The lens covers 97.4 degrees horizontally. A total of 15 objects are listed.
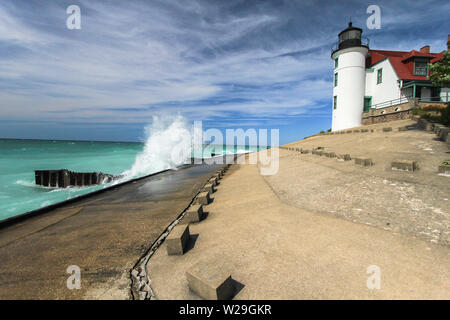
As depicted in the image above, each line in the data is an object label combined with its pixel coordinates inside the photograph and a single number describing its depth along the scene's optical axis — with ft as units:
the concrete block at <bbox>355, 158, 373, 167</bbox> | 21.16
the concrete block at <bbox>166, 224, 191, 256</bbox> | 10.87
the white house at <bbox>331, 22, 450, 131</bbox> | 67.56
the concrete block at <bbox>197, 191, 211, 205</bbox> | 19.79
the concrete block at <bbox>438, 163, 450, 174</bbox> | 16.07
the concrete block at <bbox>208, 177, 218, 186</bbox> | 28.18
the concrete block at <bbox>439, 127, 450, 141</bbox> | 26.16
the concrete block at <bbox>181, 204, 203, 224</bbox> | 15.58
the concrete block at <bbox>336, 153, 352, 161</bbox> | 24.82
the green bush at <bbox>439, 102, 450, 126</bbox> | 35.76
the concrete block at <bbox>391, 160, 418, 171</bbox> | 17.76
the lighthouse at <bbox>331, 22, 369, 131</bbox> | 76.28
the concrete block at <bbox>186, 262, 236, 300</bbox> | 7.30
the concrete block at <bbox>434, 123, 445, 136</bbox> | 28.85
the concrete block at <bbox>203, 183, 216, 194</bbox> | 24.11
